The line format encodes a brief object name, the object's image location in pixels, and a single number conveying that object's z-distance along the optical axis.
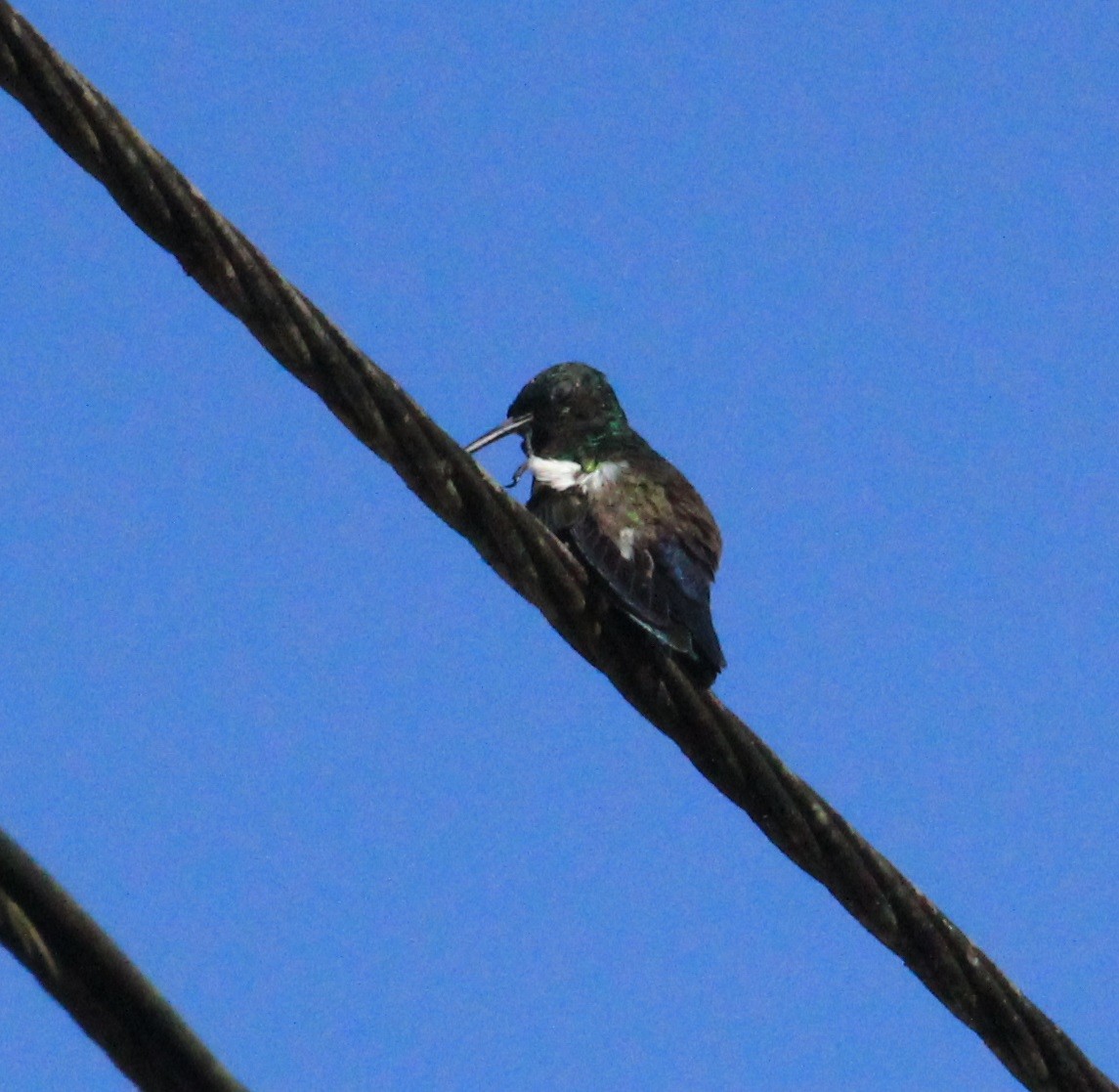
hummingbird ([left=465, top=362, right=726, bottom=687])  10.25
